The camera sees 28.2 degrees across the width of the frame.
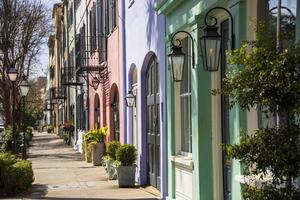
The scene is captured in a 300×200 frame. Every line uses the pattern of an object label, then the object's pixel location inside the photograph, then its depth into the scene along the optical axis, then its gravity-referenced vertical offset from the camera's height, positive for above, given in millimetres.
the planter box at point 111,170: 16203 -1165
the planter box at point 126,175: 14758 -1167
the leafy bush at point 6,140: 26775 -494
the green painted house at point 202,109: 7205 +303
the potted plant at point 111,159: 15723 -826
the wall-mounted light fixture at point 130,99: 15984 +775
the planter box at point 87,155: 24044 -1081
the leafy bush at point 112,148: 15677 -524
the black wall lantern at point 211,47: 7023 +946
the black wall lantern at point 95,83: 23281 +1818
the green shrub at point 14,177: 14055 -1138
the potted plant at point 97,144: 22361 -590
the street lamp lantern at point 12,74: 19578 +1805
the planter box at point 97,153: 22375 -933
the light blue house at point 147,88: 12406 +975
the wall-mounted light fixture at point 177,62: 9086 +1000
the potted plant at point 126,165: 14727 -918
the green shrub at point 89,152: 23119 -952
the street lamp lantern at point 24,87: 21452 +1509
